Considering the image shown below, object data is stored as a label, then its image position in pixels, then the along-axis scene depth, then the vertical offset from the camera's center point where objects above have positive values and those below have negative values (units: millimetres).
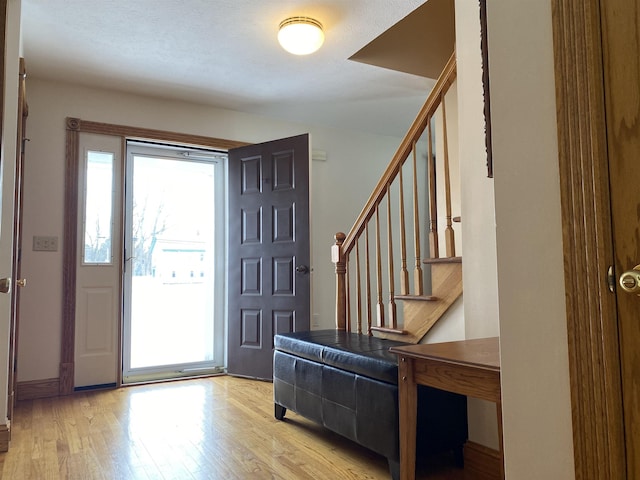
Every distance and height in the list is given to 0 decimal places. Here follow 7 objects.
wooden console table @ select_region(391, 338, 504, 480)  1381 -316
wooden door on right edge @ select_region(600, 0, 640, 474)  832 +153
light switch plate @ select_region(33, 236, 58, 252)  3477 +245
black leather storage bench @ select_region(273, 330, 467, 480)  1969 -561
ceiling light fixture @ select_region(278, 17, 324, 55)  2770 +1395
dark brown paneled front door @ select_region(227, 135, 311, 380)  3840 +204
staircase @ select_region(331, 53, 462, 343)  2316 +59
